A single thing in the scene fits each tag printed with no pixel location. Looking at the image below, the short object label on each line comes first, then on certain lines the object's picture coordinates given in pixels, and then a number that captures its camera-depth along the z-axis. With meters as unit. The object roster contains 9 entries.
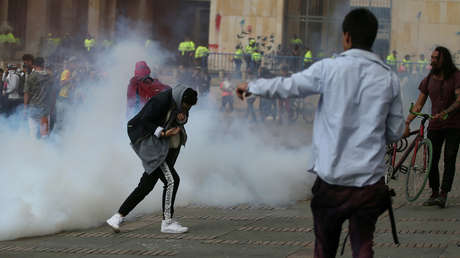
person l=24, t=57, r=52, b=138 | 21.85
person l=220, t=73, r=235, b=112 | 30.30
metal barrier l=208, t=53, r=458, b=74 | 44.07
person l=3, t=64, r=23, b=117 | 23.71
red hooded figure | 17.10
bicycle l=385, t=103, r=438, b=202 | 14.95
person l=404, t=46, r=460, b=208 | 14.76
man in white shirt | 7.27
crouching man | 12.37
